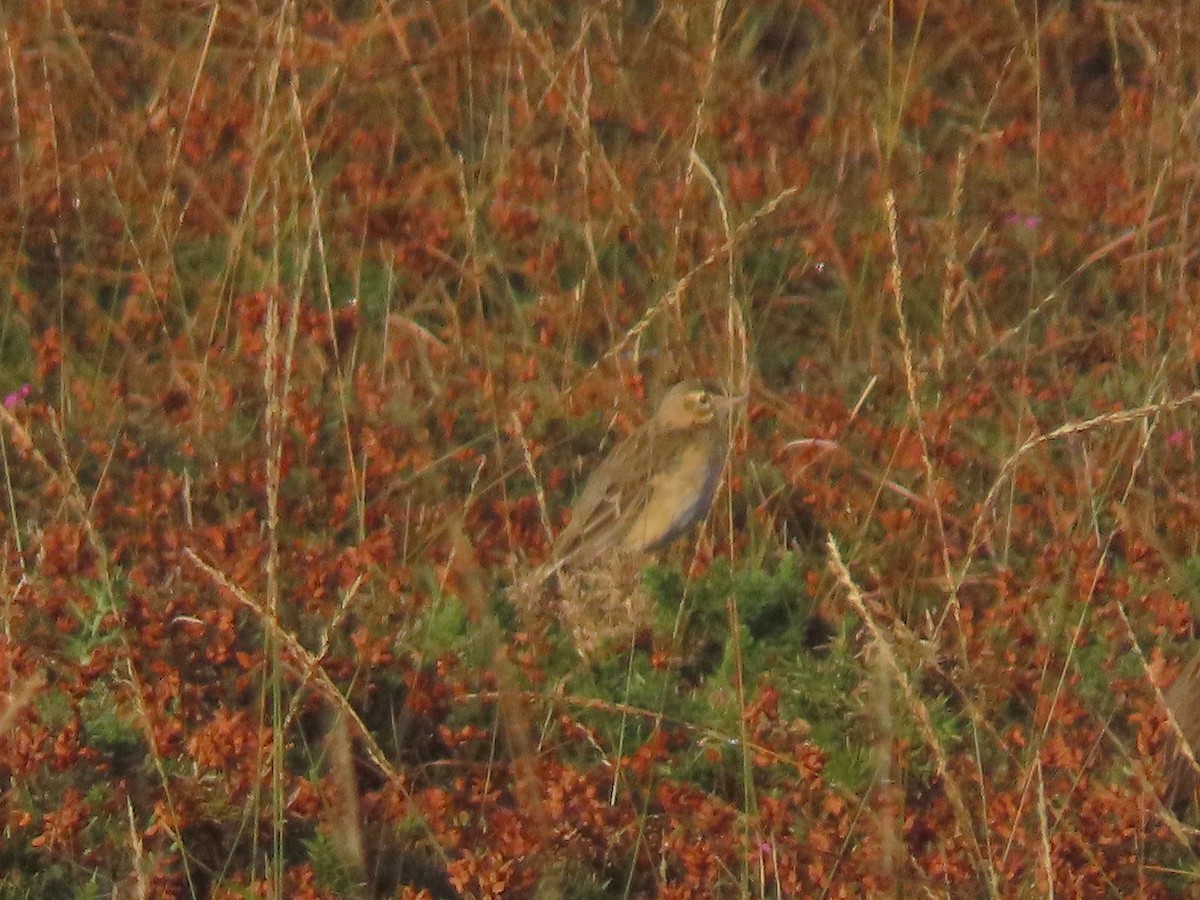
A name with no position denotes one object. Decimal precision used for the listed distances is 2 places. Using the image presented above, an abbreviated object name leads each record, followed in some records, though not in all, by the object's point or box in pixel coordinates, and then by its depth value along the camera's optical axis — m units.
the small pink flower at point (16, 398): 10.08
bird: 9.92
